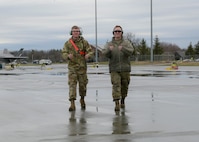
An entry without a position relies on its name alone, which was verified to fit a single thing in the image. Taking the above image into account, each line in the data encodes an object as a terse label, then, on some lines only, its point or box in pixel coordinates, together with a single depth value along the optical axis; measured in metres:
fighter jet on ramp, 80.88
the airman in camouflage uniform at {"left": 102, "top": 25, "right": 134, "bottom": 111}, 10.45
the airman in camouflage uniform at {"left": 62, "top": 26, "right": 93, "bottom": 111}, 10.67
